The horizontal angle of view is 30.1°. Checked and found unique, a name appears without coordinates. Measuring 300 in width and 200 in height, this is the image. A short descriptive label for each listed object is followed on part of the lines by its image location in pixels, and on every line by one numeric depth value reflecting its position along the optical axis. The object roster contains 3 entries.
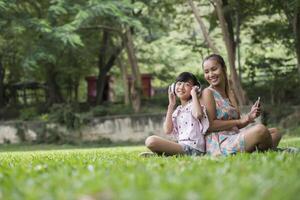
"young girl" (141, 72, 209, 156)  6.02
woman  5.65
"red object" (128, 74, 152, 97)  24.89
